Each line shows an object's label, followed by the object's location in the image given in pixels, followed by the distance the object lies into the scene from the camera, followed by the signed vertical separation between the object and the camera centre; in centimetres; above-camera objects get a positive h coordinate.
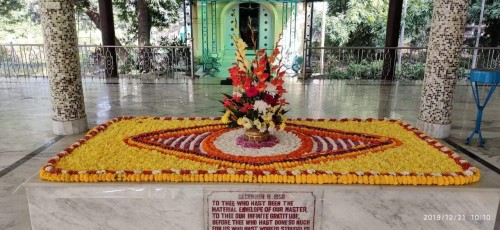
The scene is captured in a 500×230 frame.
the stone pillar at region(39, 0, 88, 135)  409 -14
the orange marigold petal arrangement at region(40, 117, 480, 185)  242 -76
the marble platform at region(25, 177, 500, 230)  237 -97
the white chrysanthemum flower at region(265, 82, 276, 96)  270 -25
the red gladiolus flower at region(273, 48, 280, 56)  270 +2
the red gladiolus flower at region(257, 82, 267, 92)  267 -23
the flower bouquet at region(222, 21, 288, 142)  268 -27
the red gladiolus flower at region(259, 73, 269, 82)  267 -16
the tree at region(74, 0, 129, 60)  1239 +150
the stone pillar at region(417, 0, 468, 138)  411 -11
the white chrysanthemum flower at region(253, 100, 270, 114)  266 -37
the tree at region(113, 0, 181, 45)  1298 +146
